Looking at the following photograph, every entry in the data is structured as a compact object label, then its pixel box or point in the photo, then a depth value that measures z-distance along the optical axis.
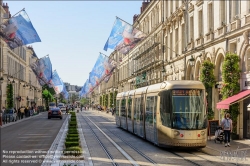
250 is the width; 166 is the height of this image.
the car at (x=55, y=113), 59.34
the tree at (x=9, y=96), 64.62
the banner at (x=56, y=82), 91.75
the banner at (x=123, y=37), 43.62
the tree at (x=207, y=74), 31.50
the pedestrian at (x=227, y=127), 22.45
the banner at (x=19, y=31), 40.06
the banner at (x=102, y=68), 69.06
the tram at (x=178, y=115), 19.67
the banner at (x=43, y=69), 64.81
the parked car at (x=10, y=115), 51.12
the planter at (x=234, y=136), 26.83
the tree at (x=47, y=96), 118.15
